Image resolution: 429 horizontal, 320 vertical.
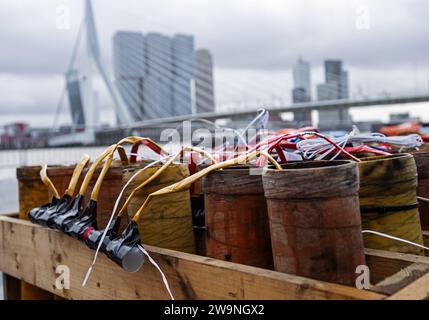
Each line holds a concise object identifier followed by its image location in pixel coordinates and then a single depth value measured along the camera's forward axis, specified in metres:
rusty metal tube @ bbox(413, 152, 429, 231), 1.51
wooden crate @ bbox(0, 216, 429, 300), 0.94
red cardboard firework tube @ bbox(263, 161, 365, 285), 1.02
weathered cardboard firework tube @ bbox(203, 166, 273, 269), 1.23
